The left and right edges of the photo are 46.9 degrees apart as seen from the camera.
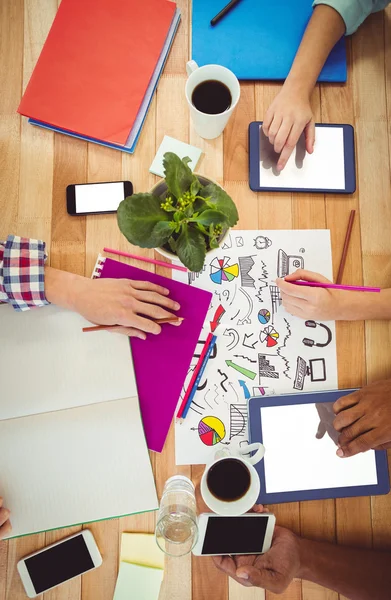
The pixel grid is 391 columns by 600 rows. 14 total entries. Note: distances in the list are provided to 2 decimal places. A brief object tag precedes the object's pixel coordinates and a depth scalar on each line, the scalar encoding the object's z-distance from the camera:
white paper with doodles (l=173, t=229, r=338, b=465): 0.88
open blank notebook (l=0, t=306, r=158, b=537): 0.86
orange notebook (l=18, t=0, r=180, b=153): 0.90
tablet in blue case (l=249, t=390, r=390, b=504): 0.87
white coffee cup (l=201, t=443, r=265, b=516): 0.79
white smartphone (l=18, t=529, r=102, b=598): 0.86
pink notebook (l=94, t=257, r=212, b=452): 0.88
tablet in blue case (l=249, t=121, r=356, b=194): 0.92
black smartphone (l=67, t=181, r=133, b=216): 0.91
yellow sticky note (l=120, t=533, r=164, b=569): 0.87
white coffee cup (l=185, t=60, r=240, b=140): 0.80
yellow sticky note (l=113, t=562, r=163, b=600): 0.86
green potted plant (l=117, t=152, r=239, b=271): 0.61
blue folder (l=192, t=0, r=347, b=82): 0.92
